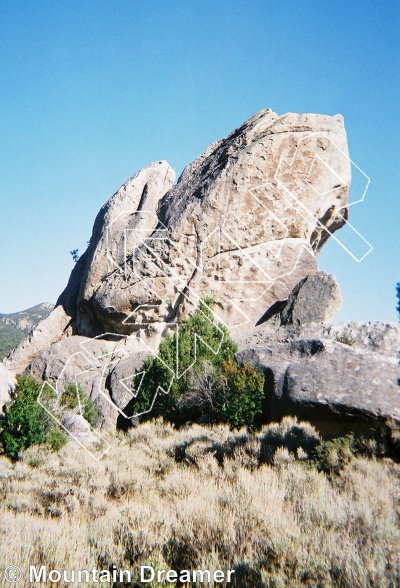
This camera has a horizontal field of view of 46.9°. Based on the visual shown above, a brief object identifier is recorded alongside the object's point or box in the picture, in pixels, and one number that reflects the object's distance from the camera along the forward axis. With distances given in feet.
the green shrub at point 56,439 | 36.17
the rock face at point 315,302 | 54.54
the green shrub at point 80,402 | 53.87
